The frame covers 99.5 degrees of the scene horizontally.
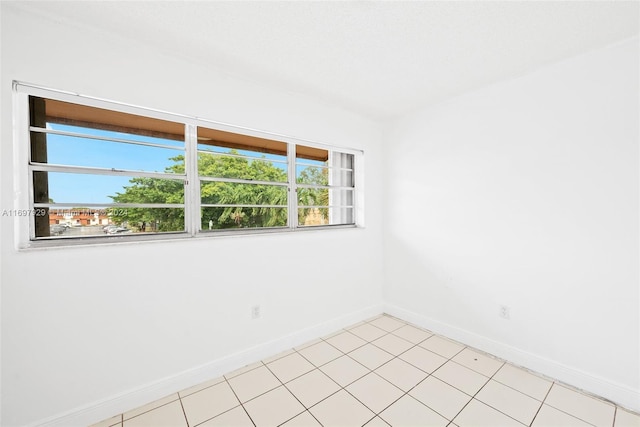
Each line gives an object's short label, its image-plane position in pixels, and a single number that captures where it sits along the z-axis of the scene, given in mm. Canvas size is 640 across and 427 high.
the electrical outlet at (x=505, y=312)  2431
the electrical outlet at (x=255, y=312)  2408
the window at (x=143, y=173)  1707
